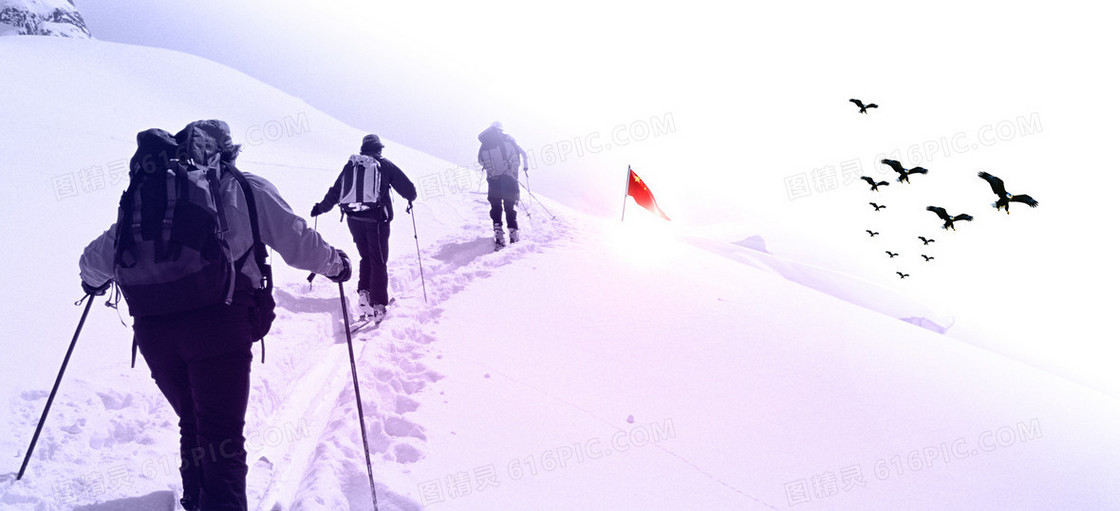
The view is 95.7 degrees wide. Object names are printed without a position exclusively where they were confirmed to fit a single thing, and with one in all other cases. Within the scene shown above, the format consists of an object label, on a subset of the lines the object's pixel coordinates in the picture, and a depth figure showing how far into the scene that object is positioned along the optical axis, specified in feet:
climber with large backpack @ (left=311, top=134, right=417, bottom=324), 20.35
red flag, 42.14
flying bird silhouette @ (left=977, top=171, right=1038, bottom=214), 17.61
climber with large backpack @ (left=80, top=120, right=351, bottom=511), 7.78
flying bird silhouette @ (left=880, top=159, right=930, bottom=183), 25.89
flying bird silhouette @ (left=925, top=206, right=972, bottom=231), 24.97
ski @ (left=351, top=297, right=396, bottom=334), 19.60
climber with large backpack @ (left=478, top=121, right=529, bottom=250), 31.35
